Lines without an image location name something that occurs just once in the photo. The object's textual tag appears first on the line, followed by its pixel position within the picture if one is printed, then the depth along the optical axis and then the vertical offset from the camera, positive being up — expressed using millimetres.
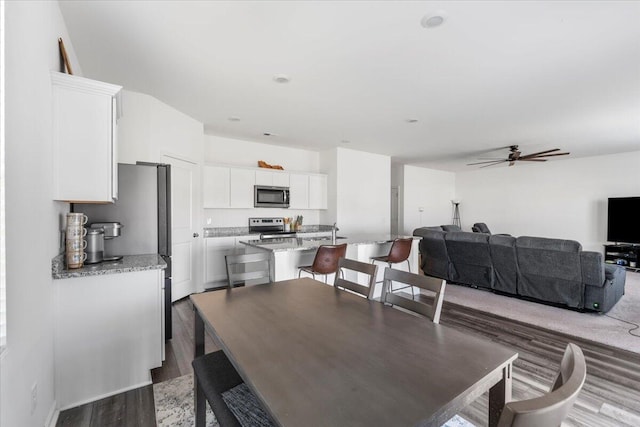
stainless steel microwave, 5492 +272
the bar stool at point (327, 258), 3156 -502
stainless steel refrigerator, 2549 +2
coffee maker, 2199 -213
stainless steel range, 5514 -309
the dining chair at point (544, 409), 571 -384
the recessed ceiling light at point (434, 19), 2037 +1336
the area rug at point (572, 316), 3061 -1264
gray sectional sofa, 3662 -790
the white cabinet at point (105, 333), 1936 -837
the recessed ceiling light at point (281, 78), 2986 +1343
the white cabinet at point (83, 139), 1913 +478
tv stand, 6277 -943
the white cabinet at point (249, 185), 5008 +478
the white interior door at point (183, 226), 4070 -206
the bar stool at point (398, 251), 3904 -527
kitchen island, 3285 -502
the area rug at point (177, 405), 1814 -1269
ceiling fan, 5742 +1061
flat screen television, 6327 -192
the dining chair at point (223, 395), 1156 -784
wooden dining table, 808 -523
